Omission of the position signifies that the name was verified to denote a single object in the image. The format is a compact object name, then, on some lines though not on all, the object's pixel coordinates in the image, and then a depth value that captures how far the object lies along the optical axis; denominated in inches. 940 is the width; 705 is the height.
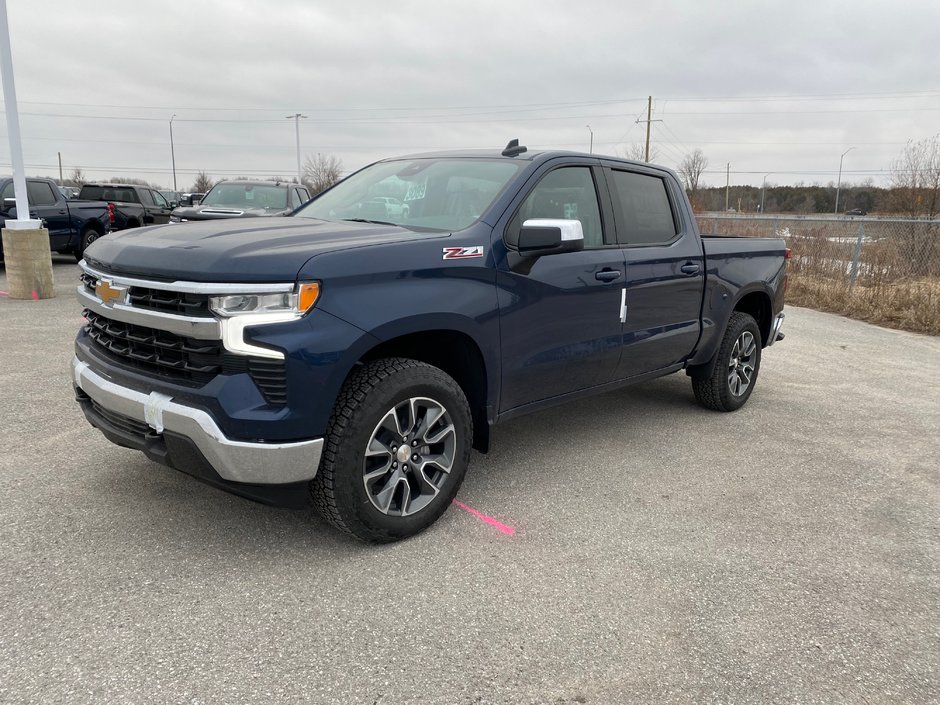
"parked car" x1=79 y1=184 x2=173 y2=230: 695.1
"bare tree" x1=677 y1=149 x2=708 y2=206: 2349.0
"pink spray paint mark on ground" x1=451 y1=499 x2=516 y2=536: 139.8
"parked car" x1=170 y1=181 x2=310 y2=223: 502.9
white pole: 396.8
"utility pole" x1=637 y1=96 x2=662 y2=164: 2233.0
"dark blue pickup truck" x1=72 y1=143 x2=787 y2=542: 111.9
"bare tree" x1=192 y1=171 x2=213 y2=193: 2805.1
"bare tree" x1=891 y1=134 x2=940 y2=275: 840.3
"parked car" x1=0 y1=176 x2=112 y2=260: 551.0
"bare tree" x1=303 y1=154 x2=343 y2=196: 2498.5
